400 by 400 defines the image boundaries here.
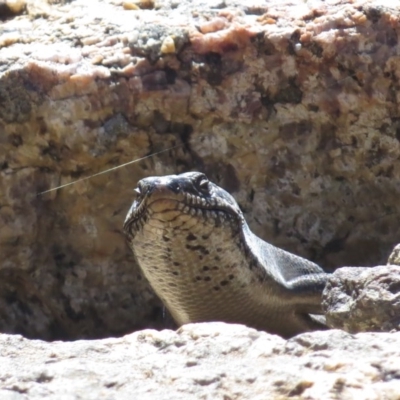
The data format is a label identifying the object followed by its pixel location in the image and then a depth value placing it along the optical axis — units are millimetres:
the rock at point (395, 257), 6809
